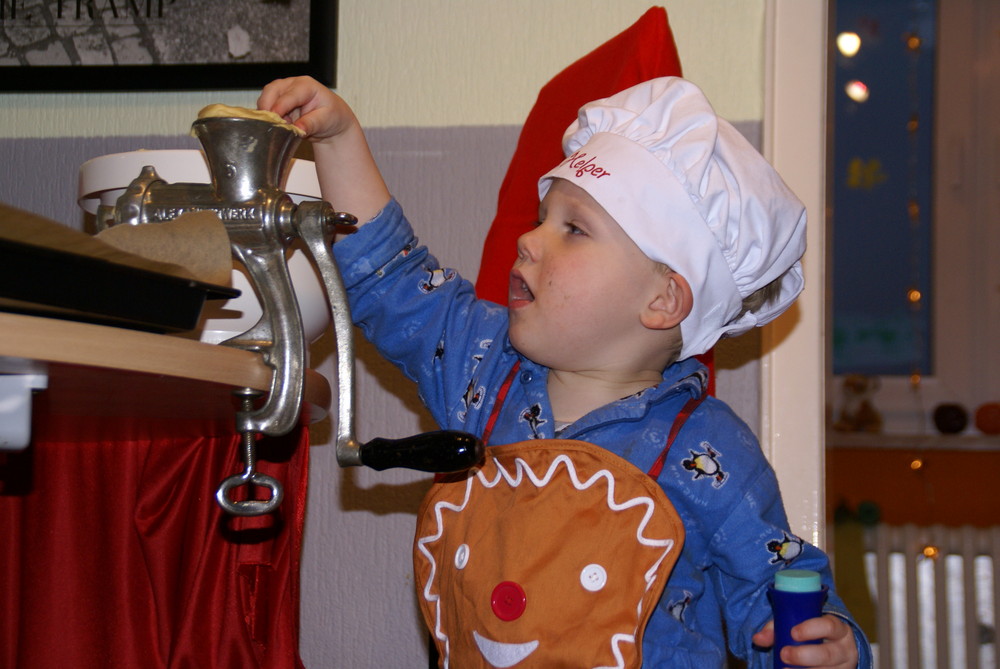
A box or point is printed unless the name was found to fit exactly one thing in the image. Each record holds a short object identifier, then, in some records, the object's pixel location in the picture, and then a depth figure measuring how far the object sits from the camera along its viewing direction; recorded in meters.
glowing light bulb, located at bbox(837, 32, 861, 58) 2.74
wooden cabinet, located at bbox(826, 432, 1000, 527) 2.61
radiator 2.45
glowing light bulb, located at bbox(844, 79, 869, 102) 2.72
